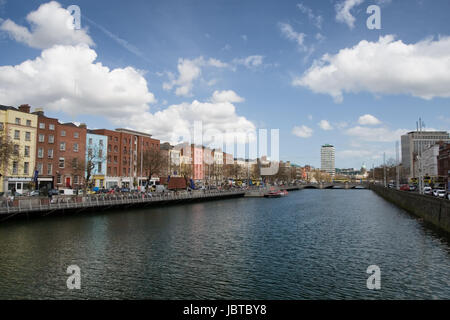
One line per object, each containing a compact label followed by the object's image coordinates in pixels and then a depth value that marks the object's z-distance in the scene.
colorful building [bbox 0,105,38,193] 65.14
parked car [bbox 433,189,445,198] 58.11
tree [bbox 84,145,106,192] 83.26
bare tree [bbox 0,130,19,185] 40.88
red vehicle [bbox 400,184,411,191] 98.00
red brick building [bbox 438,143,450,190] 119.93
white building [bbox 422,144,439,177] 145.50
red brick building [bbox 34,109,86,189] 73.12
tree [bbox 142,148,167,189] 93.39
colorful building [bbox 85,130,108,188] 87.62
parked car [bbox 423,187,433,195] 76.58
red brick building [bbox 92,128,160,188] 95.50
